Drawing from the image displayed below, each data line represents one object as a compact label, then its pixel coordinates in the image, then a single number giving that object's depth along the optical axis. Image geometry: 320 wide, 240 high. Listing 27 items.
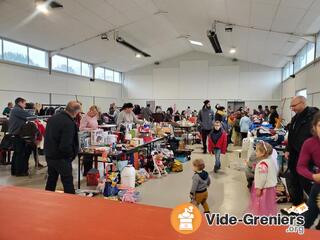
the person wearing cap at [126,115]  5.92
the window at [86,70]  13.91
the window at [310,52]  8.35
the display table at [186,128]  9.64
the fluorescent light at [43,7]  6.44
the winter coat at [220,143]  5.89
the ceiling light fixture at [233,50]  12.50
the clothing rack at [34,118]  5.78
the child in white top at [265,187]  2.98
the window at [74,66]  12.85
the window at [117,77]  17.33
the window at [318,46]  7.46
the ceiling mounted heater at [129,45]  10.22
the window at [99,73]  15.11
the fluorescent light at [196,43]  13.85
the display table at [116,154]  4.27
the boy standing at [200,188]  3.38
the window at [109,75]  16.27
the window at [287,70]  12.72
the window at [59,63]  11.71
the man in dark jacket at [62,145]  3.13
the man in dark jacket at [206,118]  7.68
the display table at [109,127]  6.31
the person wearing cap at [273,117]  8.36
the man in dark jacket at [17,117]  5.35
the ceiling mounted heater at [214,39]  9.06
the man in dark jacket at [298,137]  2.97
